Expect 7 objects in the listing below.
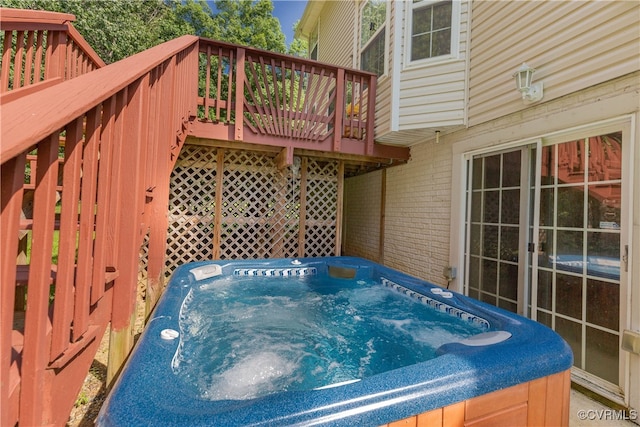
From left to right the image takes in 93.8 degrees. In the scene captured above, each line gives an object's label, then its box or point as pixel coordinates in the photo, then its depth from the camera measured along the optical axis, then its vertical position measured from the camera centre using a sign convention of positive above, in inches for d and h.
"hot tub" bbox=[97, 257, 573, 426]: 45.9 -33.4
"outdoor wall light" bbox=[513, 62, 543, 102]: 119.1 +56.2
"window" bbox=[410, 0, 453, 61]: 164.4 +107.8
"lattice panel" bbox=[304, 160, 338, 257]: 232.8 +7.9
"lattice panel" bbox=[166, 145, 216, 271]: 199.9 +3.2
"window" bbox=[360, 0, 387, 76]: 203.0 +131.3
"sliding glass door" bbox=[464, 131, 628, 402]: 95.7 -6.1
